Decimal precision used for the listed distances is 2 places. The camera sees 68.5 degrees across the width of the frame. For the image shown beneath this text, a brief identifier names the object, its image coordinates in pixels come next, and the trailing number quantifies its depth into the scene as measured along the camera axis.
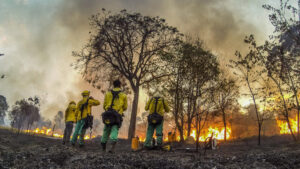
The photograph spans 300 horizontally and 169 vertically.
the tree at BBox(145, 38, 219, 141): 16.92
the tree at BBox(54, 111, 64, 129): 110.99
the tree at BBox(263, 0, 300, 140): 13.50
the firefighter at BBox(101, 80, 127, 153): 7.93
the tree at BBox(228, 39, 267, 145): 16.72
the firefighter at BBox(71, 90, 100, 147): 9.80
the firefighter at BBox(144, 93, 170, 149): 9.41
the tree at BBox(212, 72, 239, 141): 23.75
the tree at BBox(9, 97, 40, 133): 19.83
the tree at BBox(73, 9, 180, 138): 20.61
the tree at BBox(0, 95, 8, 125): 57.82
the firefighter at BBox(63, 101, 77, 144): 11.28
